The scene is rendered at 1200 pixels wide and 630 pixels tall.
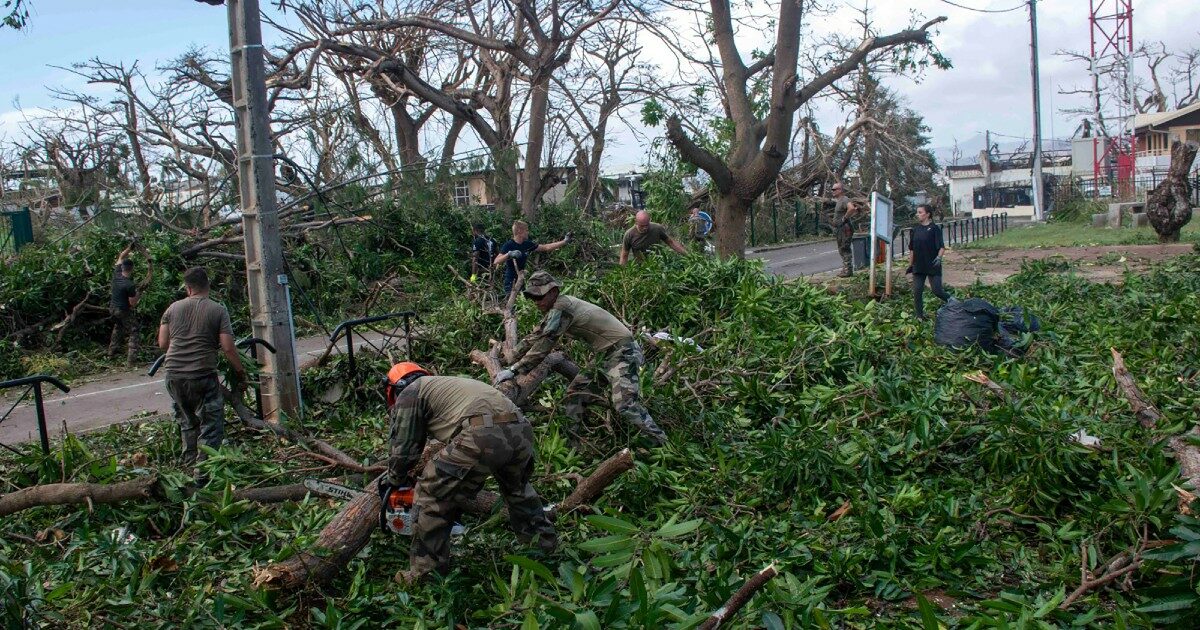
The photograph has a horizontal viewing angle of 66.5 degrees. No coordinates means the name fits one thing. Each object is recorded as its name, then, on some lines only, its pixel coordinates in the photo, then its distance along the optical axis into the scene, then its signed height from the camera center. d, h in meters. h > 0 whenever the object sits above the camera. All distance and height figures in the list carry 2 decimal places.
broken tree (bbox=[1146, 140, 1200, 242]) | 20.48 +0.26
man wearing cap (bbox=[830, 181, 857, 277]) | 17.36 +0.07
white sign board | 13.40 +0.18
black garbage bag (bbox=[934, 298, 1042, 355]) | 9.33 -1.07
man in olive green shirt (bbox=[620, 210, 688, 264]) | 11.28 +0.10
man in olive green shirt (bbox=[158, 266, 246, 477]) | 6.76 -0.64
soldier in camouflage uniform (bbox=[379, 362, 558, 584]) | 4.85 -1.07
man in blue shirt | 11.06 +0.05
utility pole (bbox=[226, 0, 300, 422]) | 7.50 +0.44
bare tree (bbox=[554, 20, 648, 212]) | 21.00 +3.67
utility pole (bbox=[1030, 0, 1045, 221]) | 31.56 +3.62
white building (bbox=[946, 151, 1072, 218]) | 46.12 +2.33
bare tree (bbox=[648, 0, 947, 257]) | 14.01 +2.04
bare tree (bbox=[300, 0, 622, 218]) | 19.48 +4.59
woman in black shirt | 11.88 -0.38
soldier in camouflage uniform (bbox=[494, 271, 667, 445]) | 6.75 -0.72
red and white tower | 40.81 +4.98
